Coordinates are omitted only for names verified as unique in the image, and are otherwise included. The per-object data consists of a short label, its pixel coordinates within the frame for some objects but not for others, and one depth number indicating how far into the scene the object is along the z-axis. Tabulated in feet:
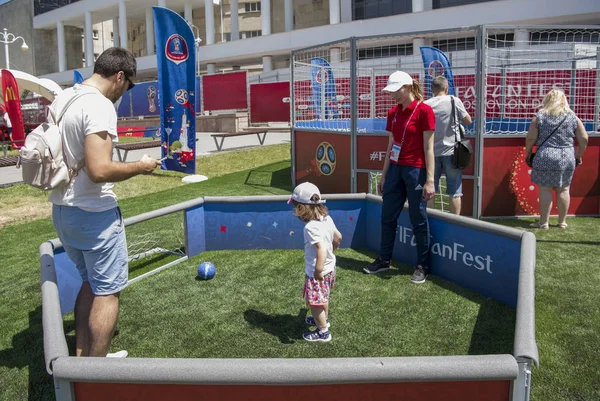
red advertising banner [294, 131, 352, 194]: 29.86
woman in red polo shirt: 16.17
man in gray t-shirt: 21.01
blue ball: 17.87
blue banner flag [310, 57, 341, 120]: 35.86
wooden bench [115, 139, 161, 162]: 44.81
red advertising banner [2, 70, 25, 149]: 49.80
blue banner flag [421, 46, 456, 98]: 35.47
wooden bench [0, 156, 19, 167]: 39.73
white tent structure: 63.62
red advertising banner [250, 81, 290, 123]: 72.13
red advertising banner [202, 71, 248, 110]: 78.23
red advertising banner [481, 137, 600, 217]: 25.44
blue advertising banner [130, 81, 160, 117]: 97.55
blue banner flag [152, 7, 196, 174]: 34.40
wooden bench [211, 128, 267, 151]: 55.98
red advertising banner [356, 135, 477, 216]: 25.99
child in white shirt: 12.99
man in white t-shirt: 9.68
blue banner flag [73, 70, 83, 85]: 62.89
